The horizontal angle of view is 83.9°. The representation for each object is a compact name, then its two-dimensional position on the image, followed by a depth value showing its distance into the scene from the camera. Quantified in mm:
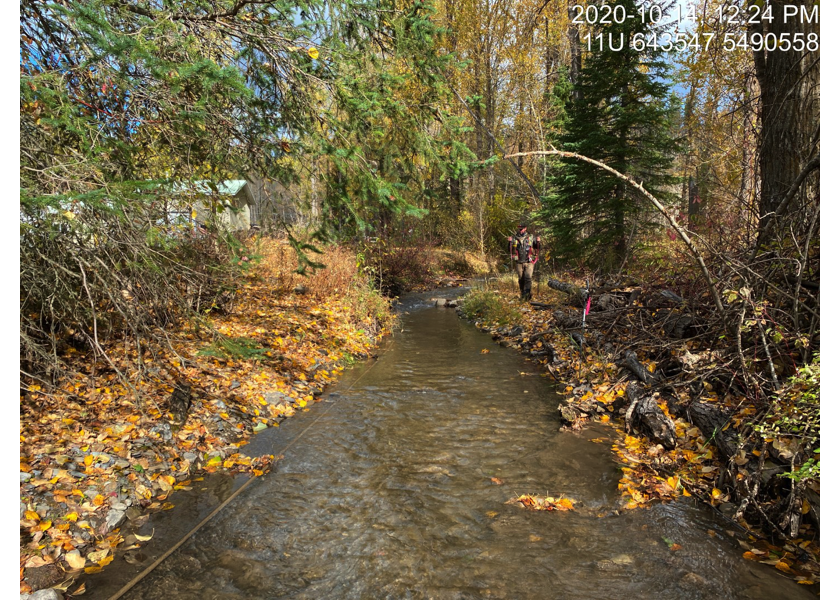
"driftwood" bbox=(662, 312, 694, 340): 6059
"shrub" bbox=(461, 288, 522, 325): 12117
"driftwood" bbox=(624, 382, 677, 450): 4844
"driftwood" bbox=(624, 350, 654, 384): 5891
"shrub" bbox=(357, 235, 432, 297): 14170
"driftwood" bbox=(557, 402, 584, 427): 5781
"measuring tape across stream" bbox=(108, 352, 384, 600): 3101
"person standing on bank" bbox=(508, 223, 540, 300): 12359
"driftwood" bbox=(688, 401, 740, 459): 4129
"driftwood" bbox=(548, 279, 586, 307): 9727
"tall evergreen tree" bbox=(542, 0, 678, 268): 11234
